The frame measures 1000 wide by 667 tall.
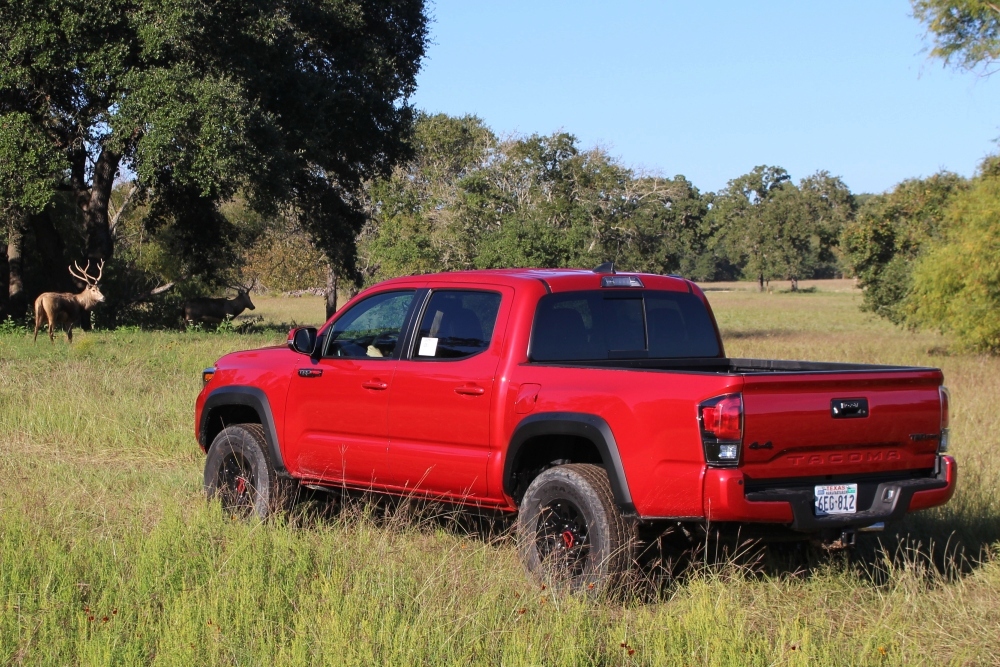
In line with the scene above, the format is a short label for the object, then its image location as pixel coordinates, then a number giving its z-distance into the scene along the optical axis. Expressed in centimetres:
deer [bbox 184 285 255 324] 3509
